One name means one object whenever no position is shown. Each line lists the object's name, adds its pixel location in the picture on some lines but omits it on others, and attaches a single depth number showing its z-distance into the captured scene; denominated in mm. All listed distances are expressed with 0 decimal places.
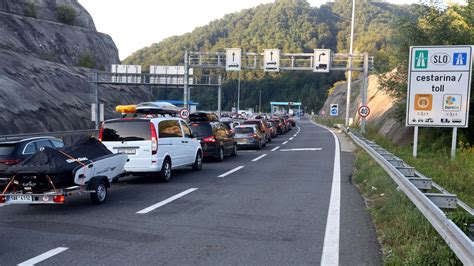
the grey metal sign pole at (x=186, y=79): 35469
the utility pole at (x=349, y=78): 40375
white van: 11898
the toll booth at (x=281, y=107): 119500
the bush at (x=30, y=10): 56472
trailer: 8070
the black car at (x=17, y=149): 11273
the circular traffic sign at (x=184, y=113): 32256
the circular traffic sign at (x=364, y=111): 30738
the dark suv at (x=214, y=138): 18203
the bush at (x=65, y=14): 64125
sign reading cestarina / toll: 13172
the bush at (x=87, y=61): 59844
